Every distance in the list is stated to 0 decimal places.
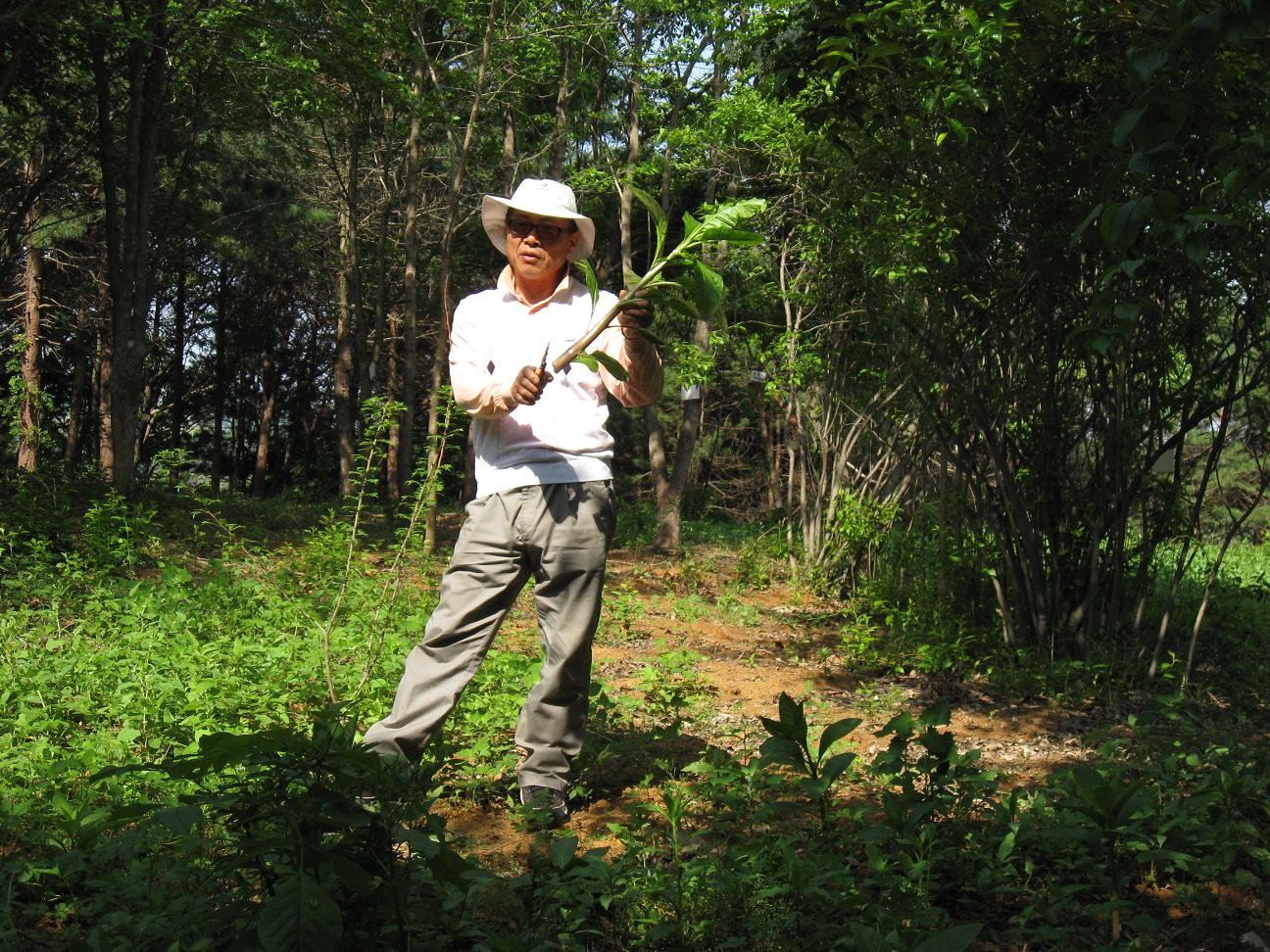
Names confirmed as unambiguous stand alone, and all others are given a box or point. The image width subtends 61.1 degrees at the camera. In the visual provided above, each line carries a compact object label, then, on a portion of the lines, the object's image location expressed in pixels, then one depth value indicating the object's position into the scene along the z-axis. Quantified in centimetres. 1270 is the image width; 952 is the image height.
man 330
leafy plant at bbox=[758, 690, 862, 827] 269
